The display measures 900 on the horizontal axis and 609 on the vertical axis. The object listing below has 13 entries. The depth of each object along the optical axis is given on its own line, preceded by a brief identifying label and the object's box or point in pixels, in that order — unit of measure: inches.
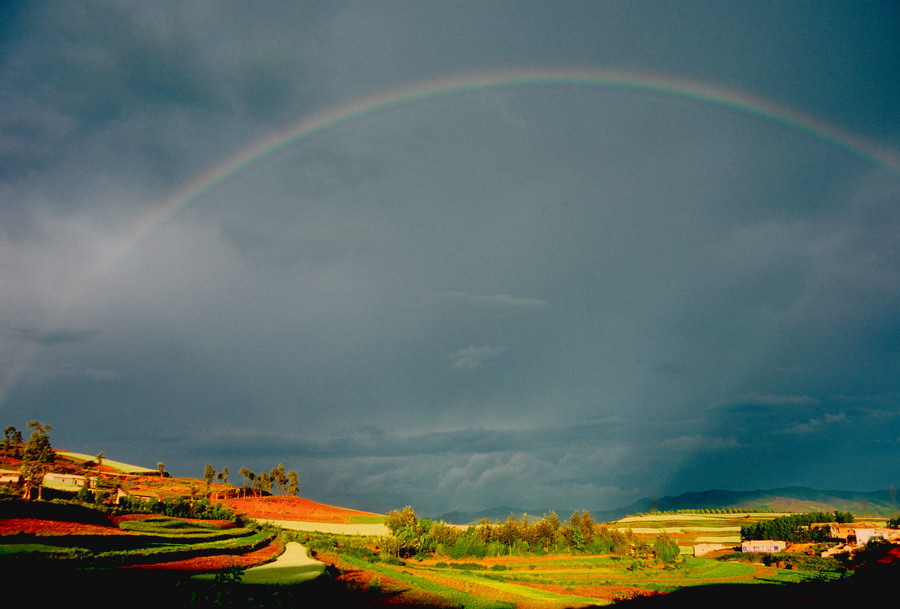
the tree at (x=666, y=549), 3668.8
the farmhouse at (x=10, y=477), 2807.6
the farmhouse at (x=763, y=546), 4461.1
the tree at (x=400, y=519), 3587.6
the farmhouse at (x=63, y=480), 3307.1
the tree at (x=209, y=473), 4660.4
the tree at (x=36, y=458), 2431.1
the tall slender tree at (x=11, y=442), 3850.9
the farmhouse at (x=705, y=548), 4466.5
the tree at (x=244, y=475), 5324.8
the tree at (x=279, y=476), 5561.0
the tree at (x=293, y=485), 5634.8
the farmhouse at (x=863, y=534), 3934.8
